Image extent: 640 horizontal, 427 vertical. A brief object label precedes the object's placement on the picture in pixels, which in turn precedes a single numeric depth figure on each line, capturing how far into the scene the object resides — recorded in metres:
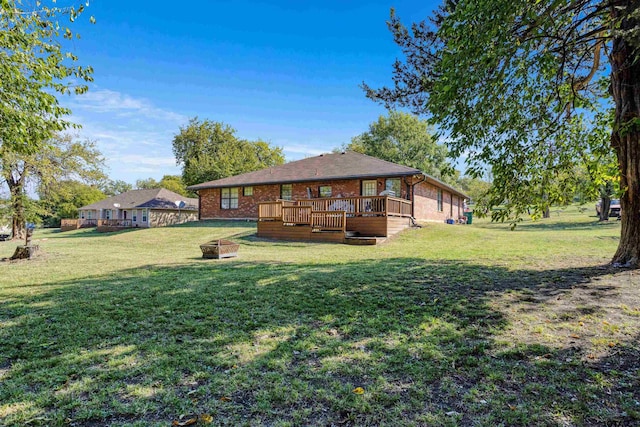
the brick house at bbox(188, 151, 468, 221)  17.44
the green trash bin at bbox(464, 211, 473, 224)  27.46
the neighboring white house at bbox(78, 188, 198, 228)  31.67
